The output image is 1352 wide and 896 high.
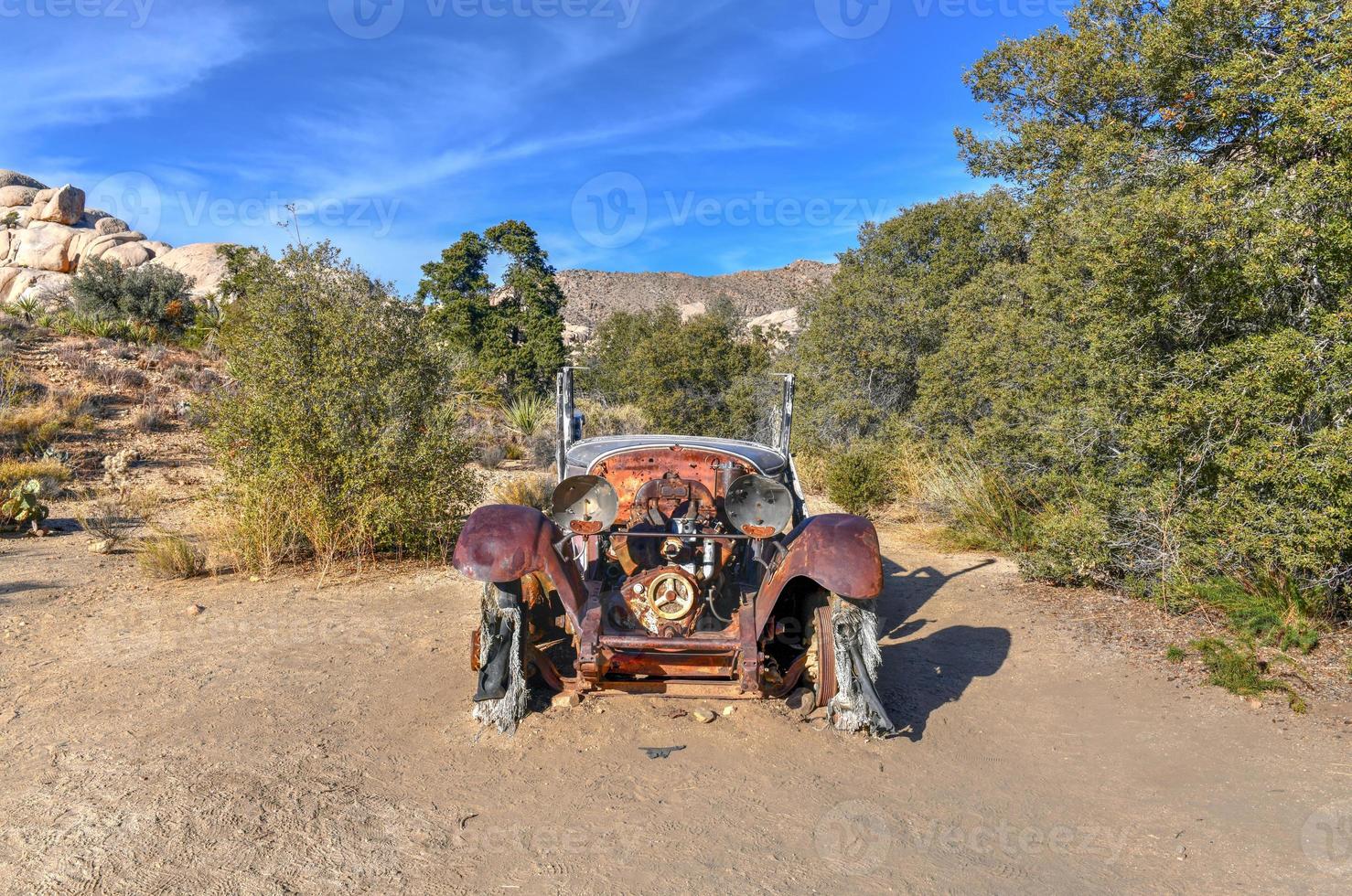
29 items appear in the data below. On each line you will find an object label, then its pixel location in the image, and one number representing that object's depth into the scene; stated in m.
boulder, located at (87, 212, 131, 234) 47.00
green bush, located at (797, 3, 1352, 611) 6.00
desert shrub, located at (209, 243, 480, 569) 8.31
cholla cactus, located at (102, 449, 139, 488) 13.19
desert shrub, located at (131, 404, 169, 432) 16.16
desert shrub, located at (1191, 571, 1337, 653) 6.28
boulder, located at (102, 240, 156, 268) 44.78
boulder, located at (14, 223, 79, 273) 43.16
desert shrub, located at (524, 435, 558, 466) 16.94
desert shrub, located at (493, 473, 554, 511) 11.17
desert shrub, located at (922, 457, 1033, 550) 10.23
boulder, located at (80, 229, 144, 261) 43.71
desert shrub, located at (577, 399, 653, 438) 17.31
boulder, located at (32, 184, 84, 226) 46.50
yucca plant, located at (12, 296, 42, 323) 23.38
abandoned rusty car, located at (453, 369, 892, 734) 4.80
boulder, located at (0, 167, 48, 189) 52.78
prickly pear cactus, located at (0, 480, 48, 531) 9.73
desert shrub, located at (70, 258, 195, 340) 25.94
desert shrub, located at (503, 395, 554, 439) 18.39
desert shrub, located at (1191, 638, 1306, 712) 5.59
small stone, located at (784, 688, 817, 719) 5.18
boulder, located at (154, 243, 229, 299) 46.50
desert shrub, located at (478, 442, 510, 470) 16.39
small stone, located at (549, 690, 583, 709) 5.20
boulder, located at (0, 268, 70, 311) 37.77
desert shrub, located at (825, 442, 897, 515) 12.84
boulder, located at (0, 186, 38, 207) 49.80
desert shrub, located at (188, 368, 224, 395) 19.16
